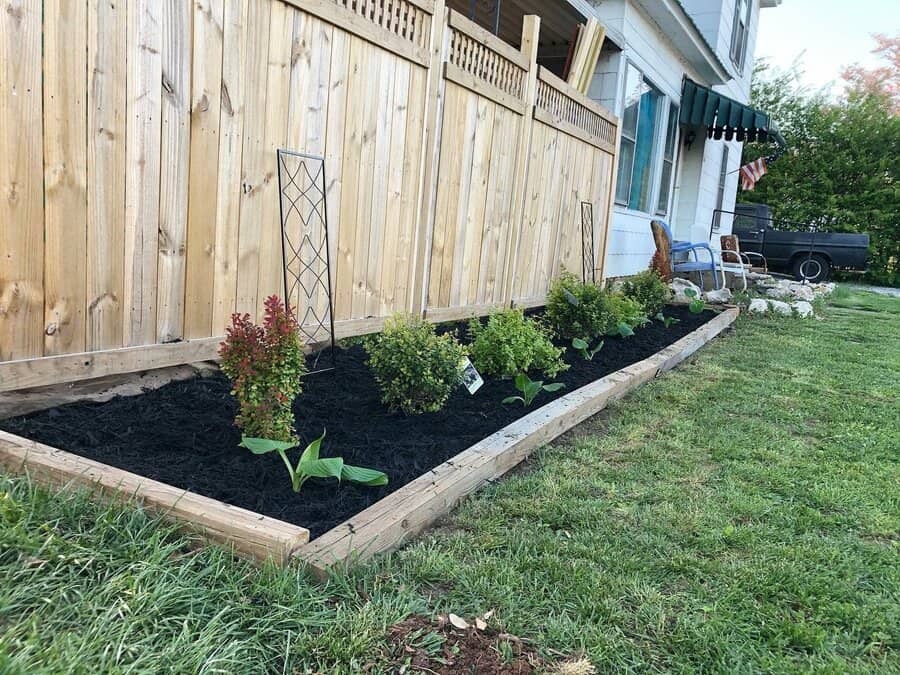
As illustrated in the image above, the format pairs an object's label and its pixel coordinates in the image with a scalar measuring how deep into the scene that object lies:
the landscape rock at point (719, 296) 8.94
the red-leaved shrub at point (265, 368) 2.43
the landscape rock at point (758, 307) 8.80
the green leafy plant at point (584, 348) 4.81
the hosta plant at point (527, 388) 3.49
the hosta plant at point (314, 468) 2.19
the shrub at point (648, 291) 6.82
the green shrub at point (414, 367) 3.16
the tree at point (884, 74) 26.12
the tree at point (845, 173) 18.88
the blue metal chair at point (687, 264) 9.62
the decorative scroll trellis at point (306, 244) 3.41
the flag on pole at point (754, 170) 15.21
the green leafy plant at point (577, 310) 5.28
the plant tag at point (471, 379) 3.45
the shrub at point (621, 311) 5.48
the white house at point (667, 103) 8.36
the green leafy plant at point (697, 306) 7.46
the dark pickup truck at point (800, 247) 15.26
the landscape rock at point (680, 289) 8.34
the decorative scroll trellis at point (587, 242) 7.31
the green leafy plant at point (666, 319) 6.60
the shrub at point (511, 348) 4.03
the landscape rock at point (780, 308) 8.80
